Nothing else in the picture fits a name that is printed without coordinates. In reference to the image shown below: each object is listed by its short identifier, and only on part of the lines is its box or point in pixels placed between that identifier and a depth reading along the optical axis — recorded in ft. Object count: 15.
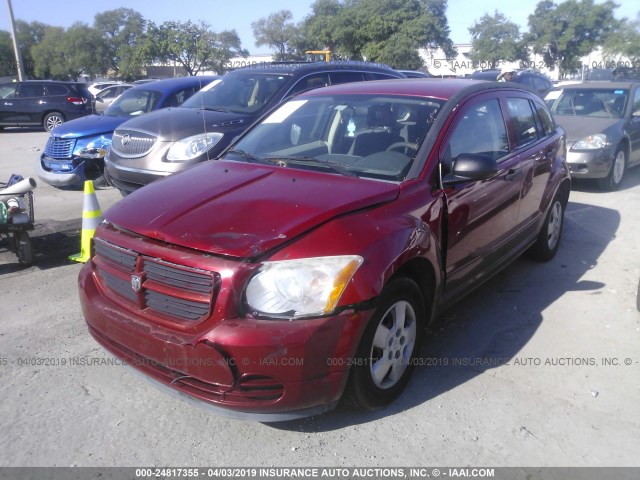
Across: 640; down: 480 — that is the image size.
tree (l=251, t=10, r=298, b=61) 182.39
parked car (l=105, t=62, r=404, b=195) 20.48
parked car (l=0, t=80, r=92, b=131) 61.11
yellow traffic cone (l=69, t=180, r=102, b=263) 17.51
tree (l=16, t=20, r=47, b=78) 171.53
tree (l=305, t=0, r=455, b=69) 118.52
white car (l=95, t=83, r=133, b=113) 77.33
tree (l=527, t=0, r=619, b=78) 135.13
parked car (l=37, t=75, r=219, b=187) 27.09
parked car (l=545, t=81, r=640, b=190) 27.99
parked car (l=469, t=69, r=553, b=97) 56.49
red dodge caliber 8.59
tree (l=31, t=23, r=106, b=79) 164.55
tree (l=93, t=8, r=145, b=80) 168.35
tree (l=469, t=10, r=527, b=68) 146.29
